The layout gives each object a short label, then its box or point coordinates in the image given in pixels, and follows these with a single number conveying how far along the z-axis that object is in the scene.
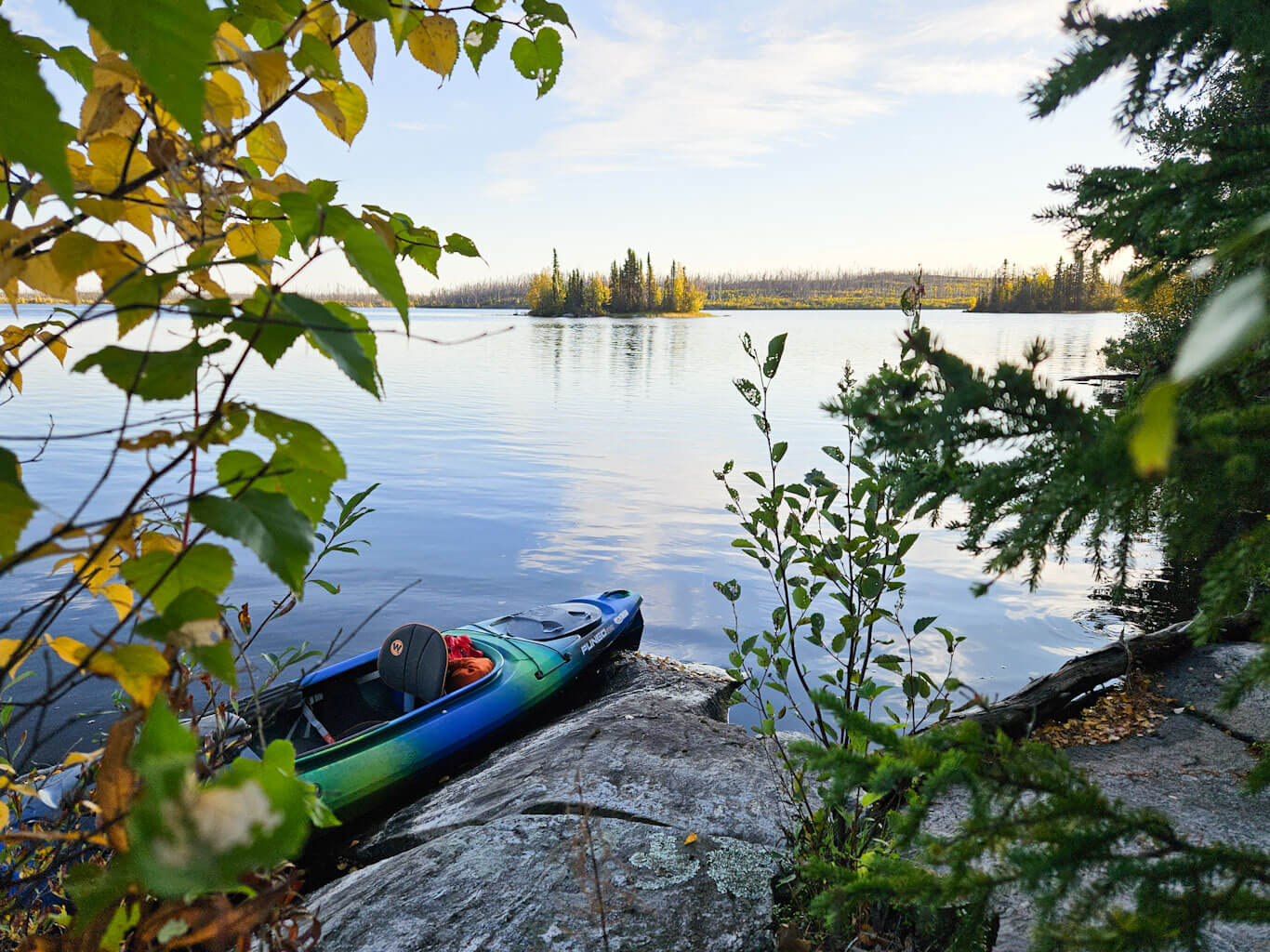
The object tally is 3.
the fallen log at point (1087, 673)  4.84
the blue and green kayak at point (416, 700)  5.20
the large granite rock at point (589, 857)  2.75
